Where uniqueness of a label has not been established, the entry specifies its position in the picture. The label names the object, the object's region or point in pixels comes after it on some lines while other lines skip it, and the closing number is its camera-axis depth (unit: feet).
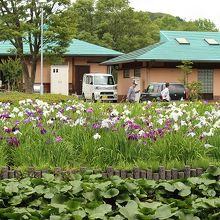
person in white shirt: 72.84
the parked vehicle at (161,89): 95.96
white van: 114.62
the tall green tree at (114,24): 182.19
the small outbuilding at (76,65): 133.49
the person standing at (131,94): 80.97
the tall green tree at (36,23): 108.68
